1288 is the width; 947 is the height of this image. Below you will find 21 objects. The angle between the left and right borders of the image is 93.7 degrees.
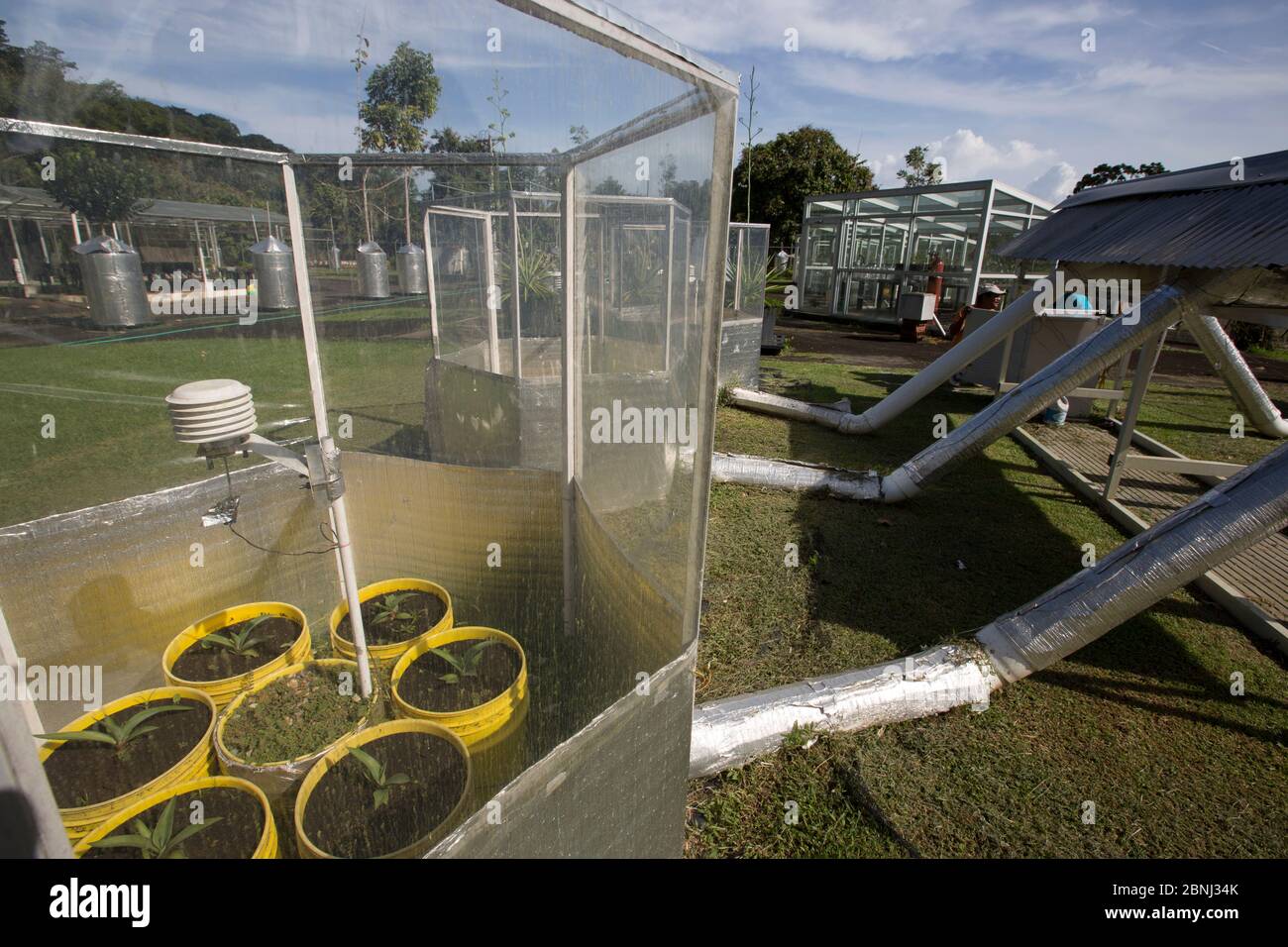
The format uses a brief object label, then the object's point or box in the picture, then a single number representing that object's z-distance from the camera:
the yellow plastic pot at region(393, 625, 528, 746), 2.15
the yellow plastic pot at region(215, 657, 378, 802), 1.98
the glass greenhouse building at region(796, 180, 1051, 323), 14.15
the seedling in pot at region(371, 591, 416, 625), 2.74
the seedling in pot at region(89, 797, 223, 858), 1.69
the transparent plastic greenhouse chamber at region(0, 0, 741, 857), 1.58
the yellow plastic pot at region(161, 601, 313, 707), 2.31
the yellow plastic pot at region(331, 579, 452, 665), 2.55
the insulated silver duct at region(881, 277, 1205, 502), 4.47
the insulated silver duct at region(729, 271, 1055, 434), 6.71
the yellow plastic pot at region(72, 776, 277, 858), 1.72
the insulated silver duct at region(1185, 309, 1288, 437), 5.90
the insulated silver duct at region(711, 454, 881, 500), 5.34
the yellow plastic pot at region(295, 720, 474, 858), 1.71
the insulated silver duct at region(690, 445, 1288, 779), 2.61
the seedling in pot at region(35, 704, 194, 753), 1.95
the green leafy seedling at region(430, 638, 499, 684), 2.39
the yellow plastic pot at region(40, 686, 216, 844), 1.80
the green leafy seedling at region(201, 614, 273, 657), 2.48
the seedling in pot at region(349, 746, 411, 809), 1.88
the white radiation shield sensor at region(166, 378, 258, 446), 1.73
